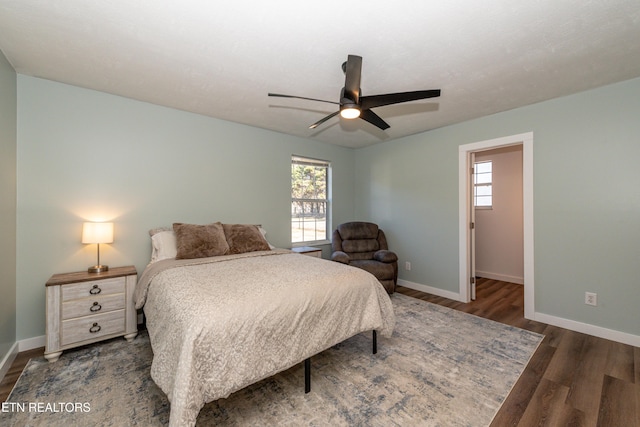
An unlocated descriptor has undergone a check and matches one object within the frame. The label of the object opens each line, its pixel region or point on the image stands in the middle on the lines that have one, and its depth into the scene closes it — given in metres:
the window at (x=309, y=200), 4.39
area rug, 1.59
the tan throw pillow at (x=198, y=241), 2.67
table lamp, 2.41
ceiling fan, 1.83
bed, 1.33
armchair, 3.75
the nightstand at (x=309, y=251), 3.79
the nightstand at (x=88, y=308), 2.17
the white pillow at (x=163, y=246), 2.75
